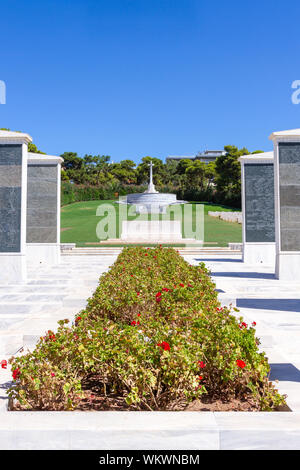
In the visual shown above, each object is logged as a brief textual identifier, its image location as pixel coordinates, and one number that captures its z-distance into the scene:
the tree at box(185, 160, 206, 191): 60.82
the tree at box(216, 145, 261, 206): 49.84
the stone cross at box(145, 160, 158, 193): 50.59
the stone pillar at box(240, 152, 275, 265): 15.41
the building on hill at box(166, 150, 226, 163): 109.15
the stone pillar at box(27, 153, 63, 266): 15.95
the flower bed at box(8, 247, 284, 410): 2.80
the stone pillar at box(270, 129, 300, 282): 11.52
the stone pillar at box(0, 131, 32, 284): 11.49
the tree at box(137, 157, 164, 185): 67.06
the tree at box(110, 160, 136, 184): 68.44
